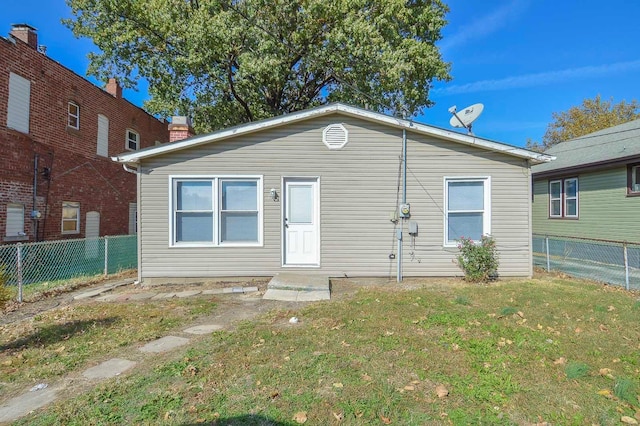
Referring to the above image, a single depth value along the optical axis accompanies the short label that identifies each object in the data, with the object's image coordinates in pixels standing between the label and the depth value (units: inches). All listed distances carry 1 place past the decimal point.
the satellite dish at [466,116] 332.5
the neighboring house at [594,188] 385.7
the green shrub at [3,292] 164.7
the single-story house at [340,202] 295.6
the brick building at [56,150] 375.2
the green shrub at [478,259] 282.0
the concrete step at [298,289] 241.0
